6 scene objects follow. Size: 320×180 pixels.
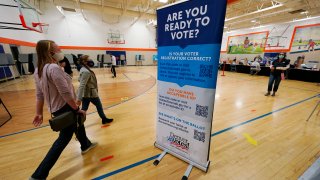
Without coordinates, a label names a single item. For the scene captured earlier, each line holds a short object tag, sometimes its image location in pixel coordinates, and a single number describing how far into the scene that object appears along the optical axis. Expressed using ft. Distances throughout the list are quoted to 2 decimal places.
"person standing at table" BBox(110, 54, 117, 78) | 27.56
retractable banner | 4.55
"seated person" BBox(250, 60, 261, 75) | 34.78
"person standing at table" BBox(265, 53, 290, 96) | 15.78
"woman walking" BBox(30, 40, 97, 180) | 4.51
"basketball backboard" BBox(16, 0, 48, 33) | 20.04
